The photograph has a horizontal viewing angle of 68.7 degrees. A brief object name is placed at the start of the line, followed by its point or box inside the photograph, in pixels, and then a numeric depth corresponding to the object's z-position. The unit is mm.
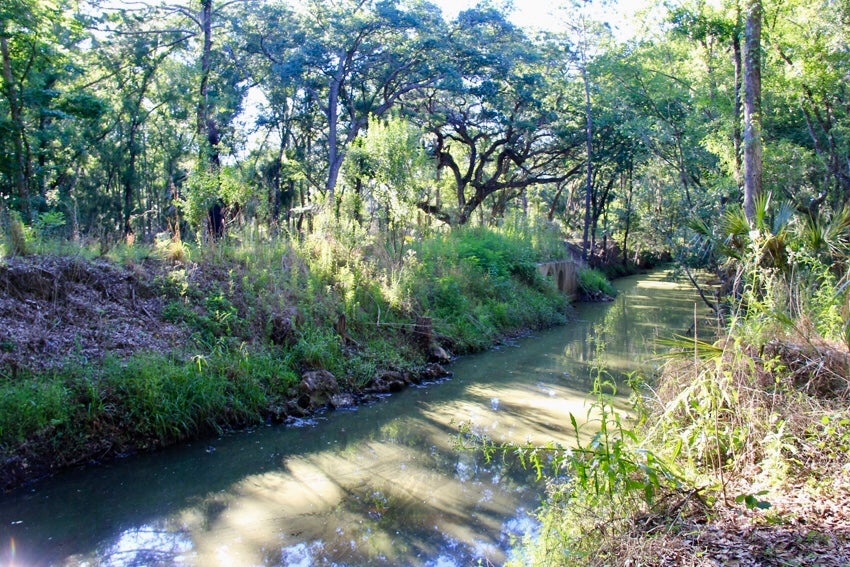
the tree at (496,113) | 22594
